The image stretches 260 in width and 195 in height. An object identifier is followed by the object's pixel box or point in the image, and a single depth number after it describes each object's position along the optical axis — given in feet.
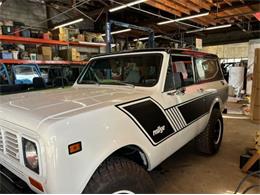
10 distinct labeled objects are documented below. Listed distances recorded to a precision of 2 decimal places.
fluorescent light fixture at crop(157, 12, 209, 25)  26.12
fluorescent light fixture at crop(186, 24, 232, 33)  34.69
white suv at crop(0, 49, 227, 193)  4.18
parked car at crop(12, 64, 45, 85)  20.79
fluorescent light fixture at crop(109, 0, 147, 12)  21.36
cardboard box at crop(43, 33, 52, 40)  22.69
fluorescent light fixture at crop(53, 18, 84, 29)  31.21
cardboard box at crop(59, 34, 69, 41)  24.27
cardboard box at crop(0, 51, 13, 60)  19.70
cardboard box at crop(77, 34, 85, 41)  26.59
